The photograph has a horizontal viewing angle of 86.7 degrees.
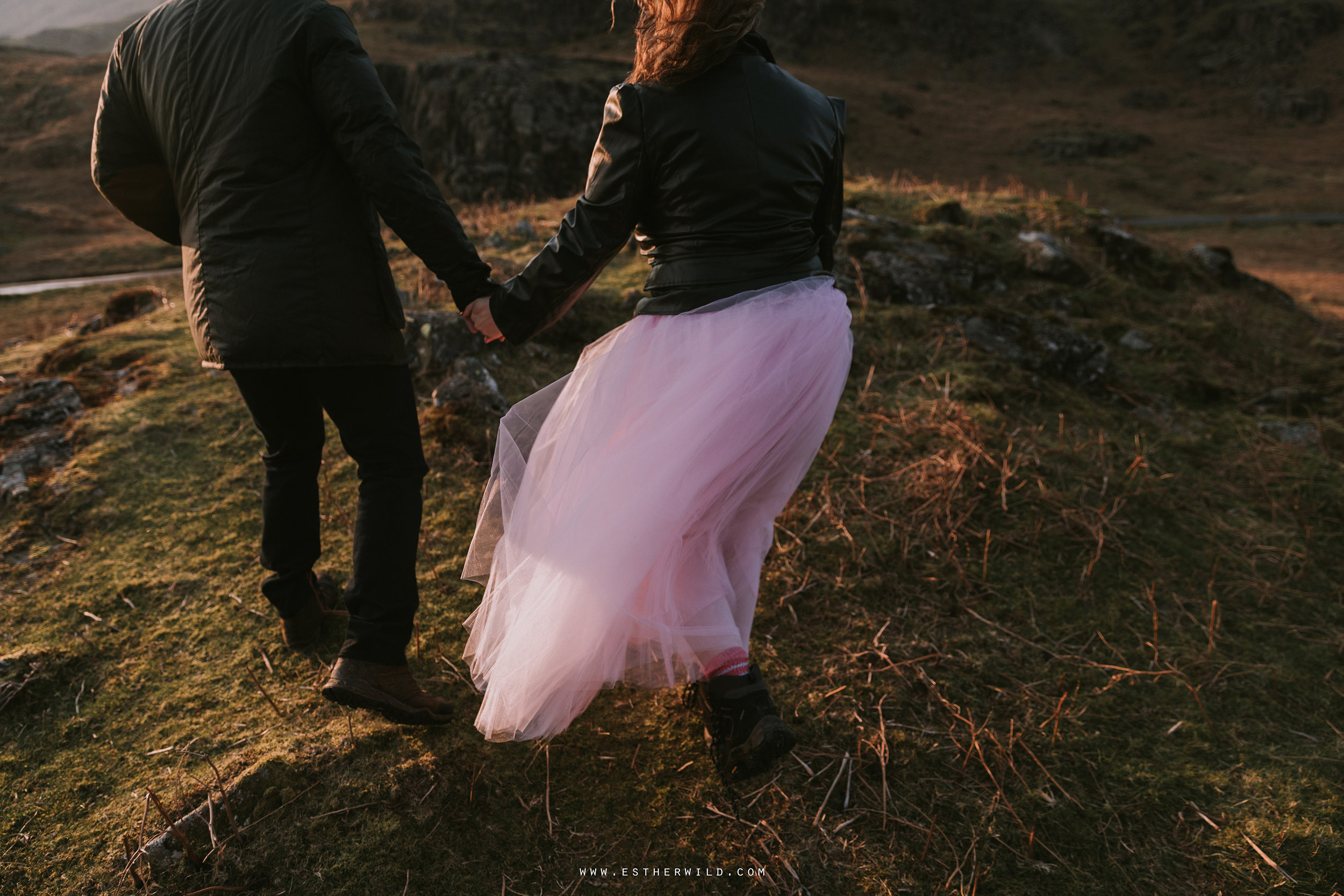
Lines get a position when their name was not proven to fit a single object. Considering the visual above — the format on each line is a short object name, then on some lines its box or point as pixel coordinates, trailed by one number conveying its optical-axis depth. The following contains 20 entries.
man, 1.83
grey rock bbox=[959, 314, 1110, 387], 4.44
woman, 1.68
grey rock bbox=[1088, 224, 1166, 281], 6.08
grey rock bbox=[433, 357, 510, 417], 3.73
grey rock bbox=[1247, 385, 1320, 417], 4.52
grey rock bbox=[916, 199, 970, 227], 6.00
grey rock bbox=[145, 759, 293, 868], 1.75
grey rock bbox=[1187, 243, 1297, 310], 6.80
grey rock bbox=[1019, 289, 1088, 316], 5.23
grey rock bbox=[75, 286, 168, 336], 5.66
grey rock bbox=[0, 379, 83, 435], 3.82
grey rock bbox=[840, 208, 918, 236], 5.31
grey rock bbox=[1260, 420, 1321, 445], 4.12
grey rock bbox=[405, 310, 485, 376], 4.02
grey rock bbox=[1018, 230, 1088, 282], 5.54
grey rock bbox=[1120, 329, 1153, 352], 5.00
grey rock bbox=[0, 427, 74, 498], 3.33
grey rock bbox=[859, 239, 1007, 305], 5.01
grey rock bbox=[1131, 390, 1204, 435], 4.17
